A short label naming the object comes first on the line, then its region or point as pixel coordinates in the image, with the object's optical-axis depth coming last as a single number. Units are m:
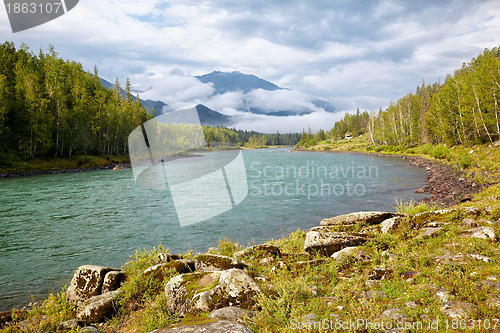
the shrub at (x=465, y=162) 38.19
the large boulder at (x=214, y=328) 5.31
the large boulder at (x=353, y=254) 9.20
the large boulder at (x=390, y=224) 11.40
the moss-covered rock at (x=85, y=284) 9.30
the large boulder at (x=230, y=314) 6.32
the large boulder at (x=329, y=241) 10.34
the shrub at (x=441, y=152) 55.59
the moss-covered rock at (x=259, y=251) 10.85
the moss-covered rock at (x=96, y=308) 7.99
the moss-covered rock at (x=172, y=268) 9.48
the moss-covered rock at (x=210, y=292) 7.07
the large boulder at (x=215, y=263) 9.38
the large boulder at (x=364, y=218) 12.74
